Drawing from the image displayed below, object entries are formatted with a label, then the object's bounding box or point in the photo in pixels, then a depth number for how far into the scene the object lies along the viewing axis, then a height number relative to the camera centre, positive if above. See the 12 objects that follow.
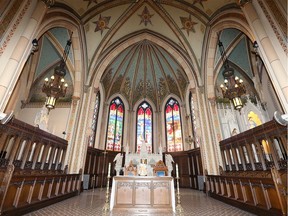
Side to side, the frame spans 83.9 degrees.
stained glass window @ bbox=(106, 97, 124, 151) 15.94 +4.98
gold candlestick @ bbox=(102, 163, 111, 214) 5.09 -0.96
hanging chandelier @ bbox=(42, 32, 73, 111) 7.82 +4.13
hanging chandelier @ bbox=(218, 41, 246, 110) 7.99 +4.18
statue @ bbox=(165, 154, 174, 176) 6.67 +0.50
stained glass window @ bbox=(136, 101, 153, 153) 16.98 +5.44
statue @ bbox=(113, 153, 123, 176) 6.12 +0.48
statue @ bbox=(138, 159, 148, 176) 6.14 +0.28
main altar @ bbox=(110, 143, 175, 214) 5.38 -0.55
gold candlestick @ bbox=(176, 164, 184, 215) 4.99 -1.00
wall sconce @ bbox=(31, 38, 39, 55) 5.44 +4.20
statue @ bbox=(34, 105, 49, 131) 11.21 +3.79
